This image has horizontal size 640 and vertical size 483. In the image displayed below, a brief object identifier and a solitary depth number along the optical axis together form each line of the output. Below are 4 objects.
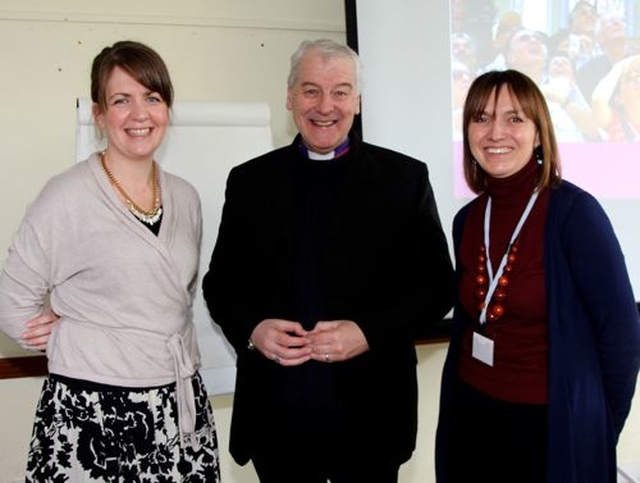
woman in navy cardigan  1.27
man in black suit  1.43
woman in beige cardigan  1.32
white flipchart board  1.97
